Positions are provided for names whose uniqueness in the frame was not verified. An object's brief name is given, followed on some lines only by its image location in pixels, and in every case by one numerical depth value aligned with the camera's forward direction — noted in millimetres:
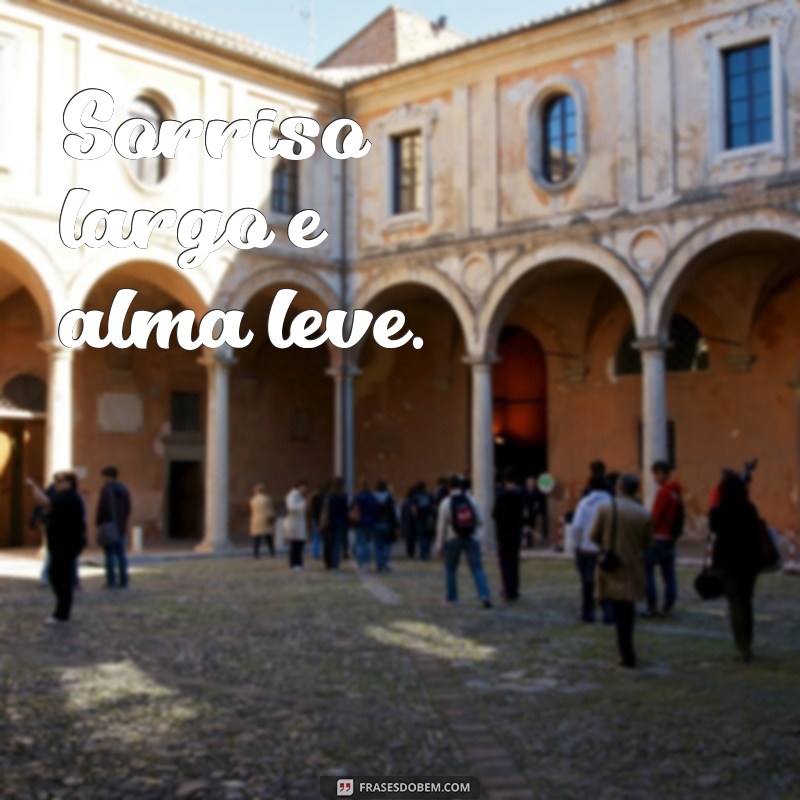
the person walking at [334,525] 16375
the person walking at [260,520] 18844
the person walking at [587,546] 10578
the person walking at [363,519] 16109
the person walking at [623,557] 8125
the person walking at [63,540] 10562
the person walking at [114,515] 13617
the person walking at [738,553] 8523
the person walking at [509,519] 12062
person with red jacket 10883
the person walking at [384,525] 16438
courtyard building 17766
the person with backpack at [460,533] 11633
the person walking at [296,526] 16781
